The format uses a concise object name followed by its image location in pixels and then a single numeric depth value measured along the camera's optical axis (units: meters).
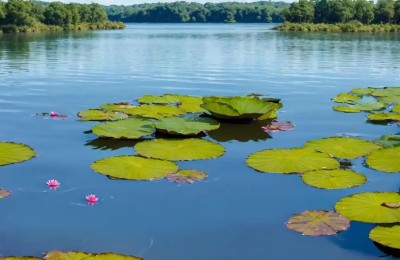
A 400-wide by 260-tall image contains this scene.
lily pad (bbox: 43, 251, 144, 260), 3.36
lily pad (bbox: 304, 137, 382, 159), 6.23
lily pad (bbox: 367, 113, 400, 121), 8.55
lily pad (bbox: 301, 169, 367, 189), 5.18
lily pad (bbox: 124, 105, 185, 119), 8.41
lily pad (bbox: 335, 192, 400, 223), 4.27
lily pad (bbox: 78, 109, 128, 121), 8.35
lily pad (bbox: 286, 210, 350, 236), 4.16
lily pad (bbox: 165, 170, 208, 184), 5.45
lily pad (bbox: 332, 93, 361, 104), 10.59
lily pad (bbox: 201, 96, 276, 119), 7.91
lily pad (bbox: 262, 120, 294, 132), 8.00
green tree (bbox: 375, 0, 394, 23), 79.12
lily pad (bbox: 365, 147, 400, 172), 5.69
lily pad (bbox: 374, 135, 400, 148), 6.52
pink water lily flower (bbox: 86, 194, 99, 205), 4.87
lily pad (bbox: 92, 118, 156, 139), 6.93
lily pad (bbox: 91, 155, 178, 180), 5.47
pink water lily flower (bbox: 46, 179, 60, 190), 5.27
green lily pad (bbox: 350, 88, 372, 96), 11.28
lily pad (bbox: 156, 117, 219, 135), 6.89
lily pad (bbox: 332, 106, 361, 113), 9.48
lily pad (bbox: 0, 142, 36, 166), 5.95
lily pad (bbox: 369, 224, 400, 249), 3.83
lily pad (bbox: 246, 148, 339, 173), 5.69
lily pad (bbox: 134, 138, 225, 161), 6.04
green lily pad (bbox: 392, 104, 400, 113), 9.05
